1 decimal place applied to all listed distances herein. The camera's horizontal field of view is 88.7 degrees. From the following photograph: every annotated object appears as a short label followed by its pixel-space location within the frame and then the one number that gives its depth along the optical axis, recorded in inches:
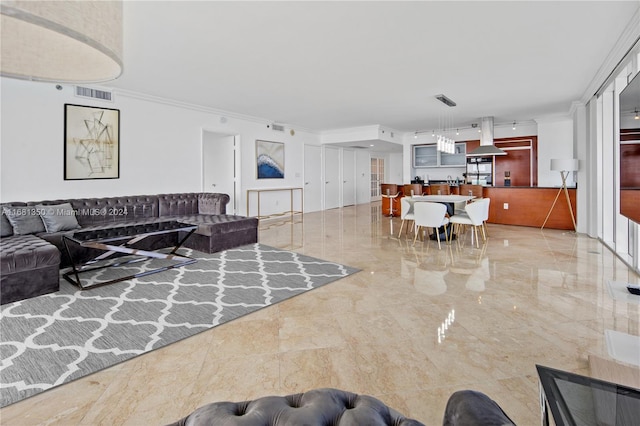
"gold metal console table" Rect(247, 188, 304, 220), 314.0
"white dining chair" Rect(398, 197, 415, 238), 233.1
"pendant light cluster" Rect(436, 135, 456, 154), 259.8
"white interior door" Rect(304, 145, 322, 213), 384.5
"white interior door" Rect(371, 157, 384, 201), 519.2
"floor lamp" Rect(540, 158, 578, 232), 240.7
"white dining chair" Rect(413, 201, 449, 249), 202.8
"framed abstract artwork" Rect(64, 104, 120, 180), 194.5
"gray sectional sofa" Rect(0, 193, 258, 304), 121.6
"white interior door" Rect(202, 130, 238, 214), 305.1
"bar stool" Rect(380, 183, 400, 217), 325.4
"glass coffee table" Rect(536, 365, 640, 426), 34.4
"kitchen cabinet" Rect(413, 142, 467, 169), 382.6
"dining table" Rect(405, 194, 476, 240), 225.6
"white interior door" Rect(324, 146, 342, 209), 416.7
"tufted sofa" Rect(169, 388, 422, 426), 34.5
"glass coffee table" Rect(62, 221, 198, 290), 138.0
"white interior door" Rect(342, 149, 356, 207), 449.4
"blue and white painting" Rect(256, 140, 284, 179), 320.8
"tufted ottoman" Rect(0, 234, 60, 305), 117.4
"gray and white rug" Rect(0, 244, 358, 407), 79.7
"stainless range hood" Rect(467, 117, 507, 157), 307.6
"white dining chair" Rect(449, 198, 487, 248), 210.8
